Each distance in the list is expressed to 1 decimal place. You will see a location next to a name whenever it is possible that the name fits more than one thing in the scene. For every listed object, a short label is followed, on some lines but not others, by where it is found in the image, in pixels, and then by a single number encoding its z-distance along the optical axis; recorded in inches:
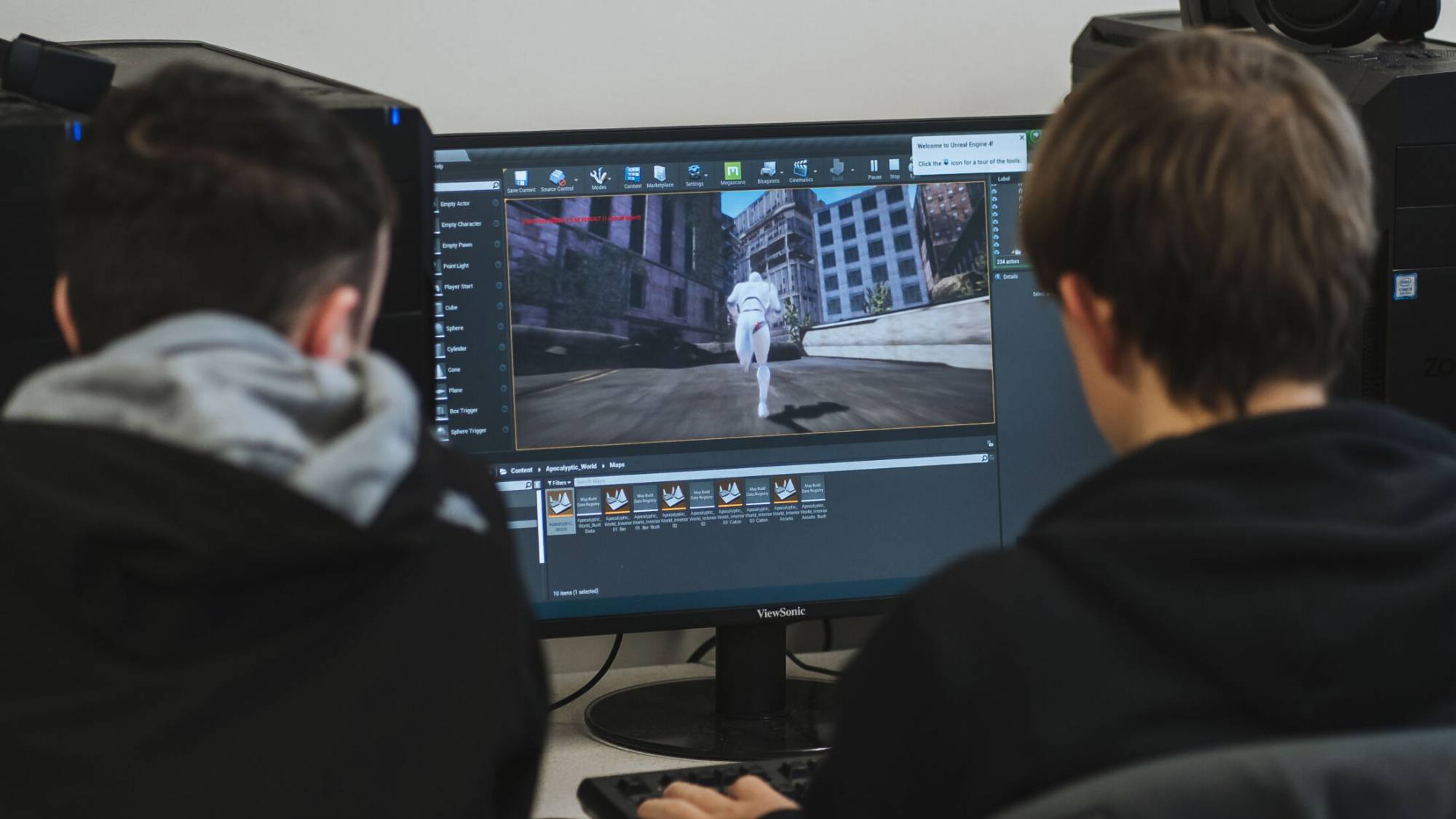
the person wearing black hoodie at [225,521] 86.2
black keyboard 101.6
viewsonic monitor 110.0
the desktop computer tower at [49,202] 98.1
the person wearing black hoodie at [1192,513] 85.7
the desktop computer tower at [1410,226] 105.8
